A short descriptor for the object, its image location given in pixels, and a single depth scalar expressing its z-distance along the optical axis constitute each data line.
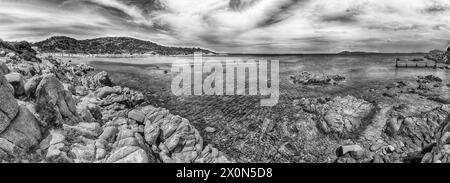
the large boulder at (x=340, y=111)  18.55
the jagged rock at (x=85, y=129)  13.18
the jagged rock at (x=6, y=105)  11.23
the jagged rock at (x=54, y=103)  13.27
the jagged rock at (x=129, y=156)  11.41
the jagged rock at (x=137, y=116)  17.61
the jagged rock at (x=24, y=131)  11.17
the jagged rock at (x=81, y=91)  23.78
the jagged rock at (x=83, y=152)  11.46
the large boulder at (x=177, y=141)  14.00
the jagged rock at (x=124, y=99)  22.70
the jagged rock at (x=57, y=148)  10.88
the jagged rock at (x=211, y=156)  14.05
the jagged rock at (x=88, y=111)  16.23
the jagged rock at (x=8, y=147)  10.60
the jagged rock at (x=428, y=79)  41.01
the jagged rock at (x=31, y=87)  13.90
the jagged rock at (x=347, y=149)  14.55
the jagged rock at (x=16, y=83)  13.62
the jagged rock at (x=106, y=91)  24.70
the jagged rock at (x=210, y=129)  18.34
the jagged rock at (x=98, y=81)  31.38
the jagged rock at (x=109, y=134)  13.94
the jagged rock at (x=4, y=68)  15.29
